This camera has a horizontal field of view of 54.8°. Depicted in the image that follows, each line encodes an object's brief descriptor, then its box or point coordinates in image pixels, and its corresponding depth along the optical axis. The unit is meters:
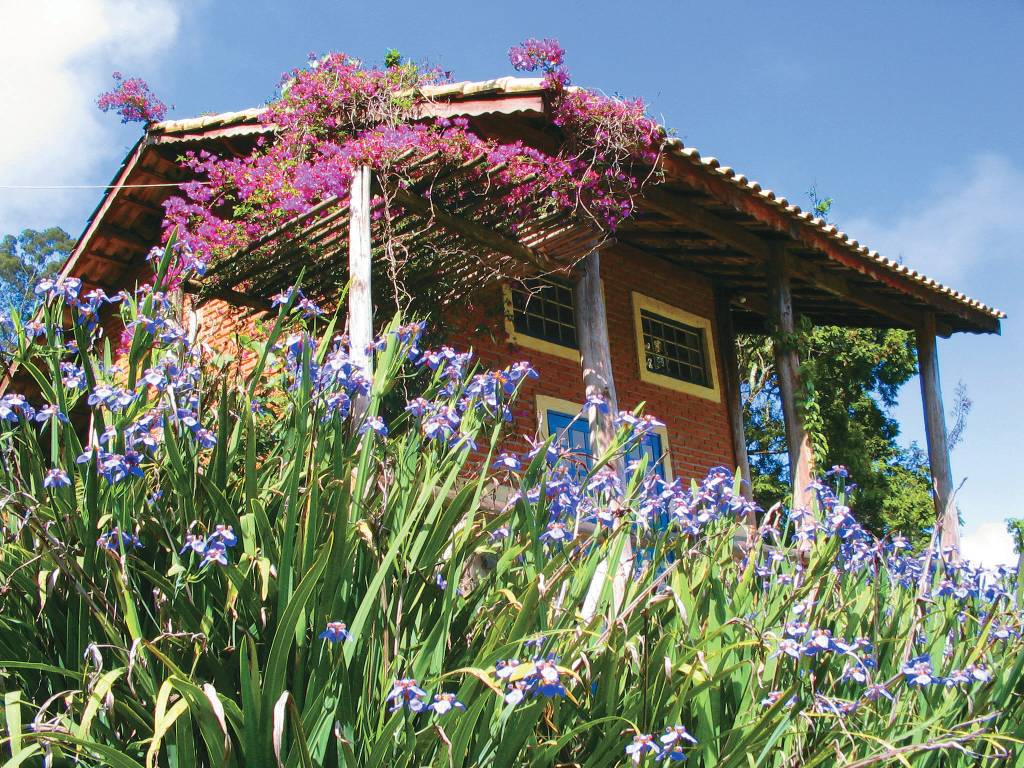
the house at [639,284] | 7.11
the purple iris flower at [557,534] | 2.79
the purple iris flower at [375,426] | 2.93
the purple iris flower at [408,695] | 2.18
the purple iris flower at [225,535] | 2.45
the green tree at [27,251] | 39.75
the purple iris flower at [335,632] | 2.30
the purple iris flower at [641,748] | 2.31
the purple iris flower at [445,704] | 2.21
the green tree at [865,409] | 17.44
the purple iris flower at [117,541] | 2.52
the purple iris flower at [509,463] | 2.91
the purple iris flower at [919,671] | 2.69
